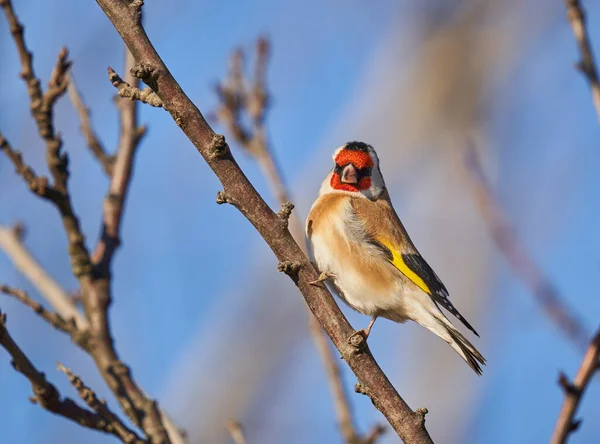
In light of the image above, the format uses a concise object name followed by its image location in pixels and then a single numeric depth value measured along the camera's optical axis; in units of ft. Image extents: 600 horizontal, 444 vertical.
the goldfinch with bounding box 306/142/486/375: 28.14
